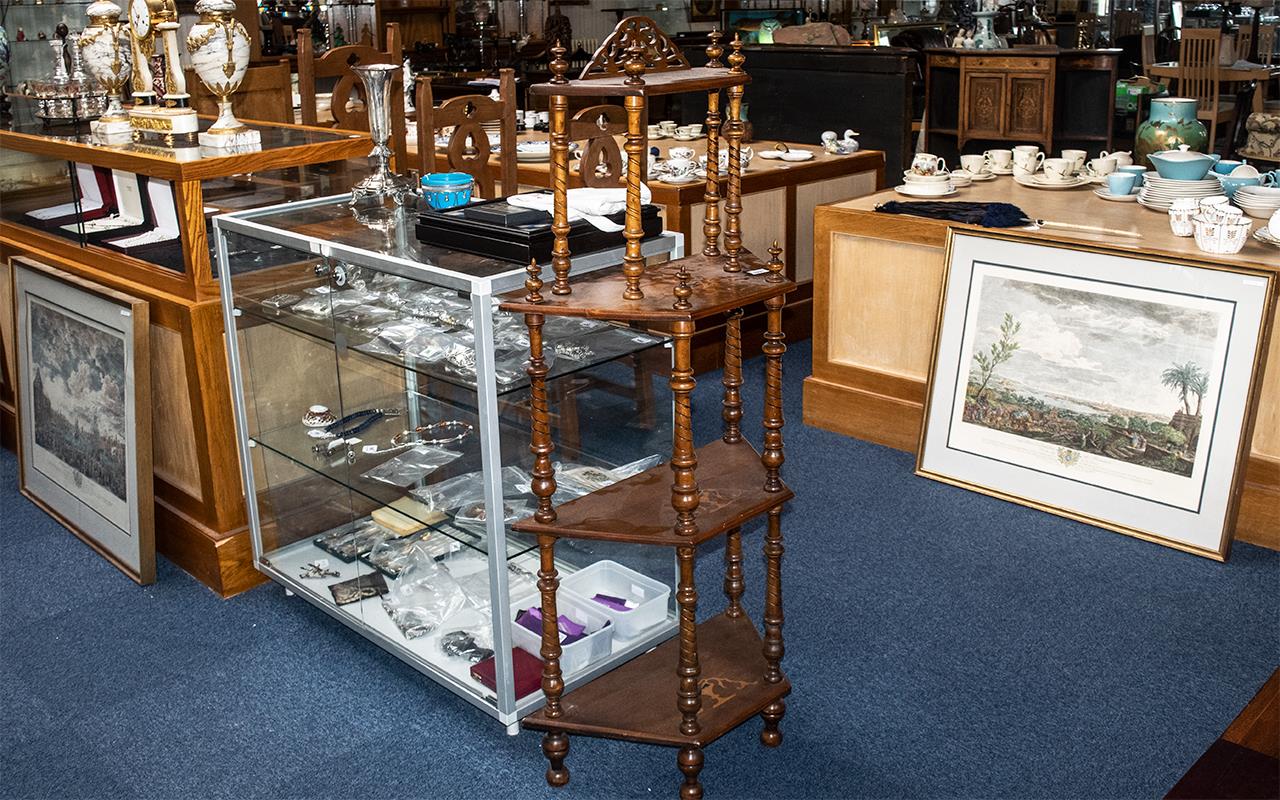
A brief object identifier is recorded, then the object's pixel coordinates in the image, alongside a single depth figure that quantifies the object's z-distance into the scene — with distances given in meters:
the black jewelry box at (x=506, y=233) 2.49
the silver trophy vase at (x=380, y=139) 3.15
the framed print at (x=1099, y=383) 3.38
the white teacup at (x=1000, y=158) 4.80
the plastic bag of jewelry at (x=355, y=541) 3.19
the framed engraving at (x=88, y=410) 3.34
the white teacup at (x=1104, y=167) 4.65
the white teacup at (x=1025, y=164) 4.67
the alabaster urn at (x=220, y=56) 3.30
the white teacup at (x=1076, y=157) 4.57
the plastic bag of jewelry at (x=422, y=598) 2.94
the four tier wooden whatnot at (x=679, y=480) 2.17
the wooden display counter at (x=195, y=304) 3.21
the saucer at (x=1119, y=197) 4.27
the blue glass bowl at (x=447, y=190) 2.88
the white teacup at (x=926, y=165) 4.49
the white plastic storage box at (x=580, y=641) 2.75
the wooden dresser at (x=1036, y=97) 7.82
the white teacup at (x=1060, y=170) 4.51
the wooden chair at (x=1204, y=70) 8.88
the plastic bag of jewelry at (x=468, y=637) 2.82
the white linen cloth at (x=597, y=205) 2.57
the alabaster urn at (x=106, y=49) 3.79
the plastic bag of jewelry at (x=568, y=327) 2.72
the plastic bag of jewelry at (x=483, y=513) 2.66
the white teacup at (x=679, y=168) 4.98
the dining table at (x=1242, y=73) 8.76
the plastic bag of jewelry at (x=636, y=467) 2.85
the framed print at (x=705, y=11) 13.90
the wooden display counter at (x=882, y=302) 4.11
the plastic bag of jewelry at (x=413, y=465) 2.88
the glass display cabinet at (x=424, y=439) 2.62
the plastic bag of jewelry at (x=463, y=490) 2.72
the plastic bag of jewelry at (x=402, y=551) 3.03
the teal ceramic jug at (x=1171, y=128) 4.46
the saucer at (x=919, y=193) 4.38
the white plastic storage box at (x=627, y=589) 2.91
